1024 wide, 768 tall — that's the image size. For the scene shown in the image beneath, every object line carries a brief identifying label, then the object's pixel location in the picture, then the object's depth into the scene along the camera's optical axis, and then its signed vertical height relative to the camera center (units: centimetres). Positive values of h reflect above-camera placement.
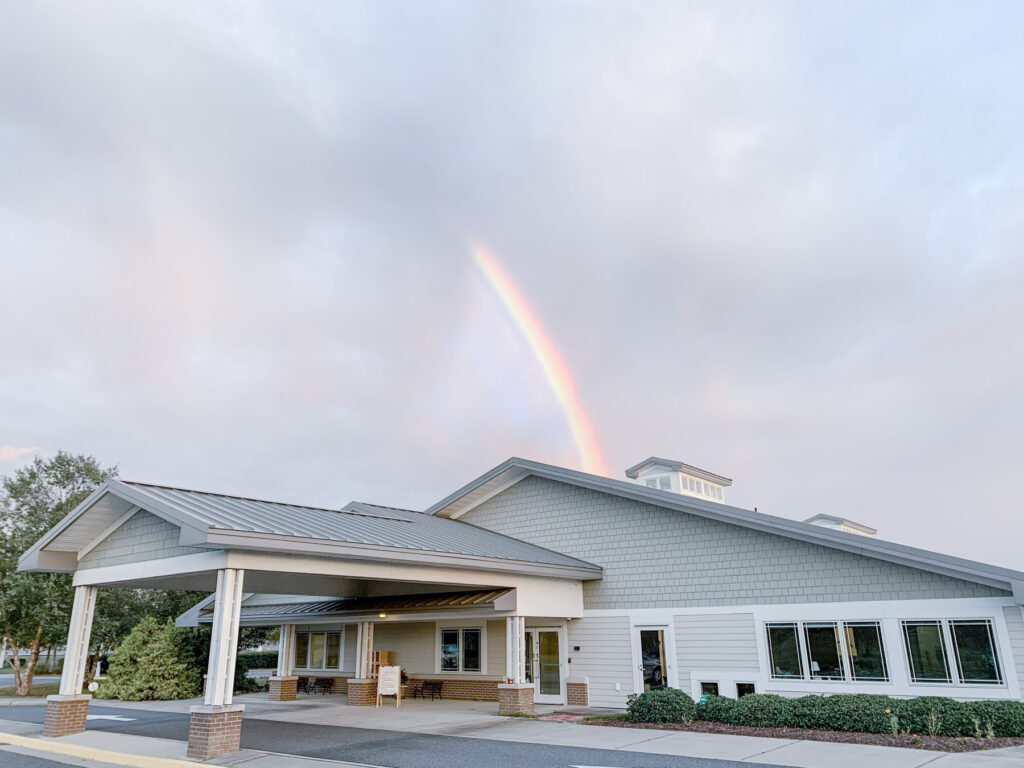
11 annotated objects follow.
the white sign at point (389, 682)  1880 -110
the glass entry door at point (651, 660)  1692 -58
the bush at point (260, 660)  3356 -93
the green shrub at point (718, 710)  1320 -135
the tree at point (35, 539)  2709 +382
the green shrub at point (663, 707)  1356 -133
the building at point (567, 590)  1282 +94
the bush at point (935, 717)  1118 -130
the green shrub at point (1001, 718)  1109 -129
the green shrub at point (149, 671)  2422 -96
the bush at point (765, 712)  1272 -135
